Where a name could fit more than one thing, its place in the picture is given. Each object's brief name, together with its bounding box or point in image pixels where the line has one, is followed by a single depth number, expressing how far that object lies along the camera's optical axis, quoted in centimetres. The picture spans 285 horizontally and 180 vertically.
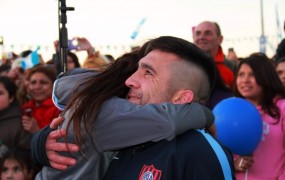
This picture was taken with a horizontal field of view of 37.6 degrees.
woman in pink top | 312
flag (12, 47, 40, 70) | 698
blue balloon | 302
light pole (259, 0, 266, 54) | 1544
